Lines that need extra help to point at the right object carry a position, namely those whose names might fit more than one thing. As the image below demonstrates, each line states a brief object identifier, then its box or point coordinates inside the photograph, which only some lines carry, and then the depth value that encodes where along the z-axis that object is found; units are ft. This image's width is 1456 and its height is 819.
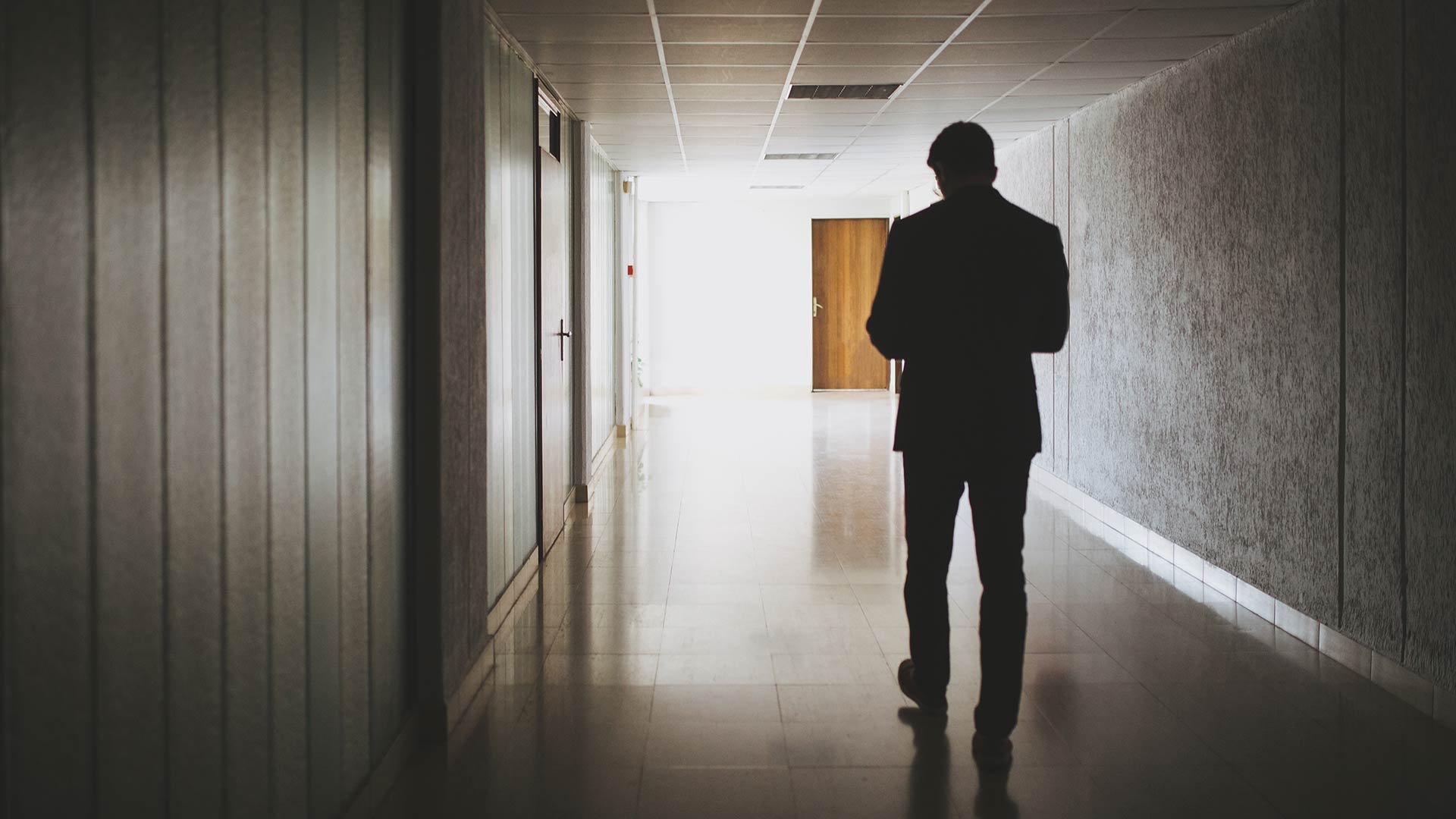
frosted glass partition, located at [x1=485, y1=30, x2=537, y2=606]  13.50
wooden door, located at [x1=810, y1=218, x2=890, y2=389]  47.24
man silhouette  8.80
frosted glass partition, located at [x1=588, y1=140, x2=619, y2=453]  26.50
